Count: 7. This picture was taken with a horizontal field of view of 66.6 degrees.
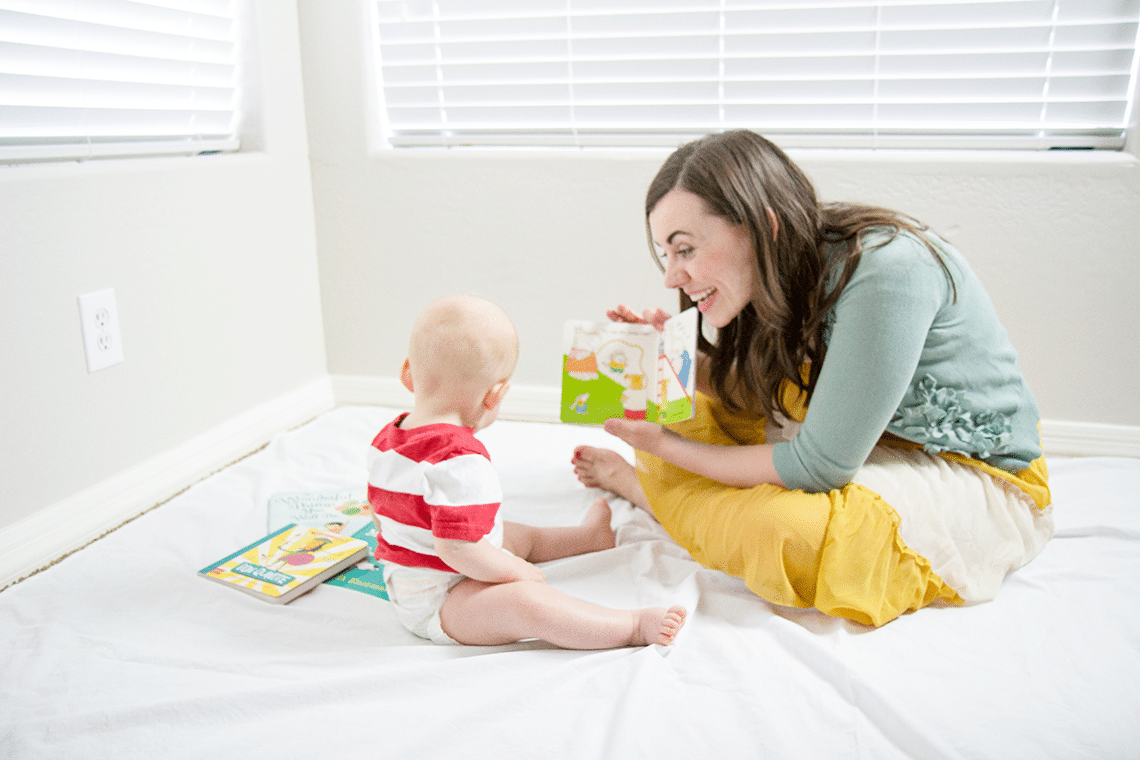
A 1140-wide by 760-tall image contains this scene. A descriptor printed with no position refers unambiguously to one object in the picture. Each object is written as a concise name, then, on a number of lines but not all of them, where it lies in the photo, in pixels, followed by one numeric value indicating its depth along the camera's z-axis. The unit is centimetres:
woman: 114
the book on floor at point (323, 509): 148
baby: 108
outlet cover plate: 150
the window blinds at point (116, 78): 143
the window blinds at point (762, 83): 180
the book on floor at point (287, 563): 127
